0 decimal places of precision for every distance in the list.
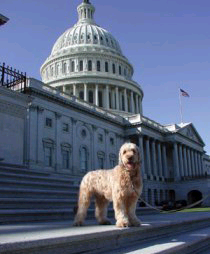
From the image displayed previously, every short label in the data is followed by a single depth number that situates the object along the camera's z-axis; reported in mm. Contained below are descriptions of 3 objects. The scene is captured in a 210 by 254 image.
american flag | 64812
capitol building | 41625
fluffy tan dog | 6078
